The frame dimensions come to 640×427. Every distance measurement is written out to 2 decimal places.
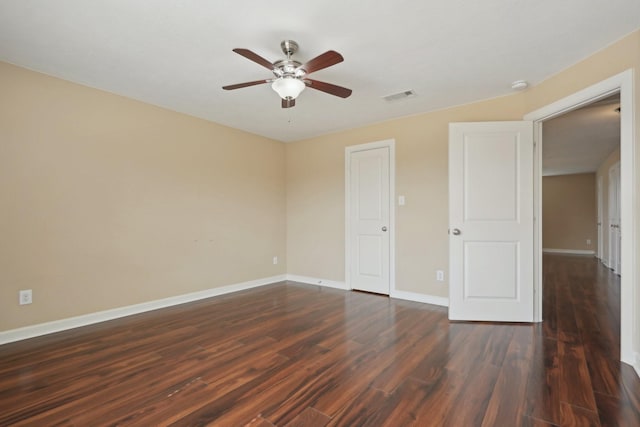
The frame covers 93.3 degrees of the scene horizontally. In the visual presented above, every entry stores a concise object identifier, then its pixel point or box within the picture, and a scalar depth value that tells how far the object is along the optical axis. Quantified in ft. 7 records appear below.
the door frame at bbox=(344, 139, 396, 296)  13.33
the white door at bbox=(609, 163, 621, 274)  18.75
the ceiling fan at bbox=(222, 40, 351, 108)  7.30
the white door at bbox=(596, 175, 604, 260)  23.95
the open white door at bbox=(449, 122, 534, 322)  10.00
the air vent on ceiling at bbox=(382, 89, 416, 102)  10.44
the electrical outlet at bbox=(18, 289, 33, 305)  8.65
